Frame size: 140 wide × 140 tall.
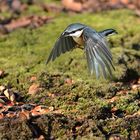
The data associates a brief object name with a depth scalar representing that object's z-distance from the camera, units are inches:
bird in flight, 271.0
